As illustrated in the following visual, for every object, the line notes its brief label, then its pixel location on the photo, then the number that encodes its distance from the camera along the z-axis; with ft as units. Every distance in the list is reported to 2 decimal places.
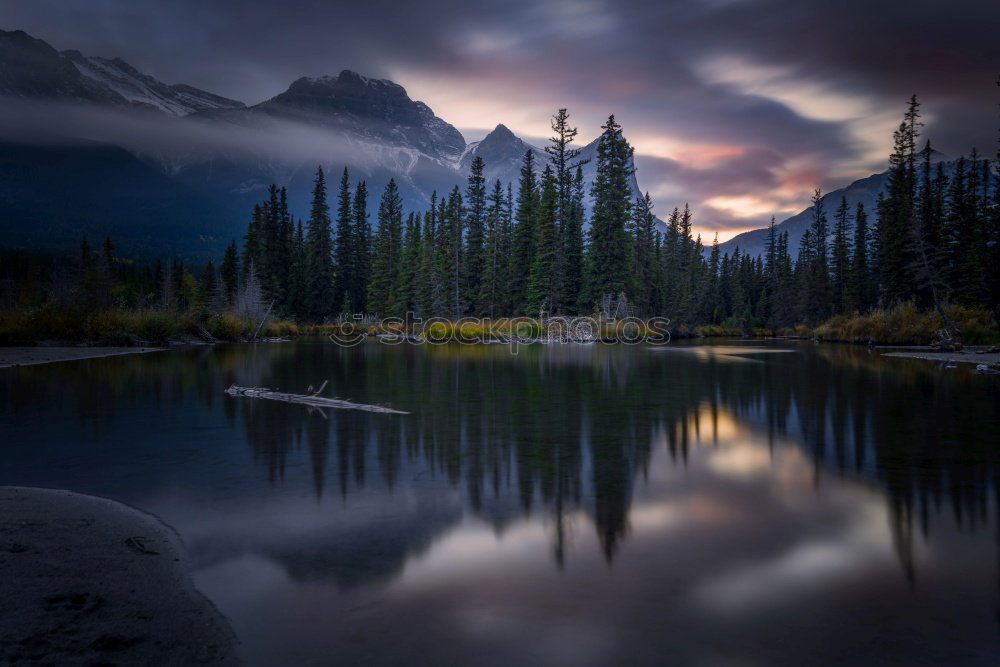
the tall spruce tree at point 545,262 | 201.57
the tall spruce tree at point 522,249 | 219.20
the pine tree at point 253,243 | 248.32
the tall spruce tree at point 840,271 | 257.94
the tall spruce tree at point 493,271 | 223.10
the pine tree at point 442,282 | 237.86
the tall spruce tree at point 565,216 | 203.92
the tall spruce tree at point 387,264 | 276.62
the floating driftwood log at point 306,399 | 47.04
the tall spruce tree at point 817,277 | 269.44
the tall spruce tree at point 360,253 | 291.58
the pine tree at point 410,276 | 263.70
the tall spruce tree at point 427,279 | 244.83
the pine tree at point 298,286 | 259.39
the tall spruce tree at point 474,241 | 237.25
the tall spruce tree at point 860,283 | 240.32
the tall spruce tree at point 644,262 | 255.50
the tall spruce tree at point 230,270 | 267.39
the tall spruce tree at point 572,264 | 205.46
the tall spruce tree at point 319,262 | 269.85
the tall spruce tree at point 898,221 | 191.31
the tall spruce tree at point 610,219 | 200.23
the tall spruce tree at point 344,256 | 287.40
